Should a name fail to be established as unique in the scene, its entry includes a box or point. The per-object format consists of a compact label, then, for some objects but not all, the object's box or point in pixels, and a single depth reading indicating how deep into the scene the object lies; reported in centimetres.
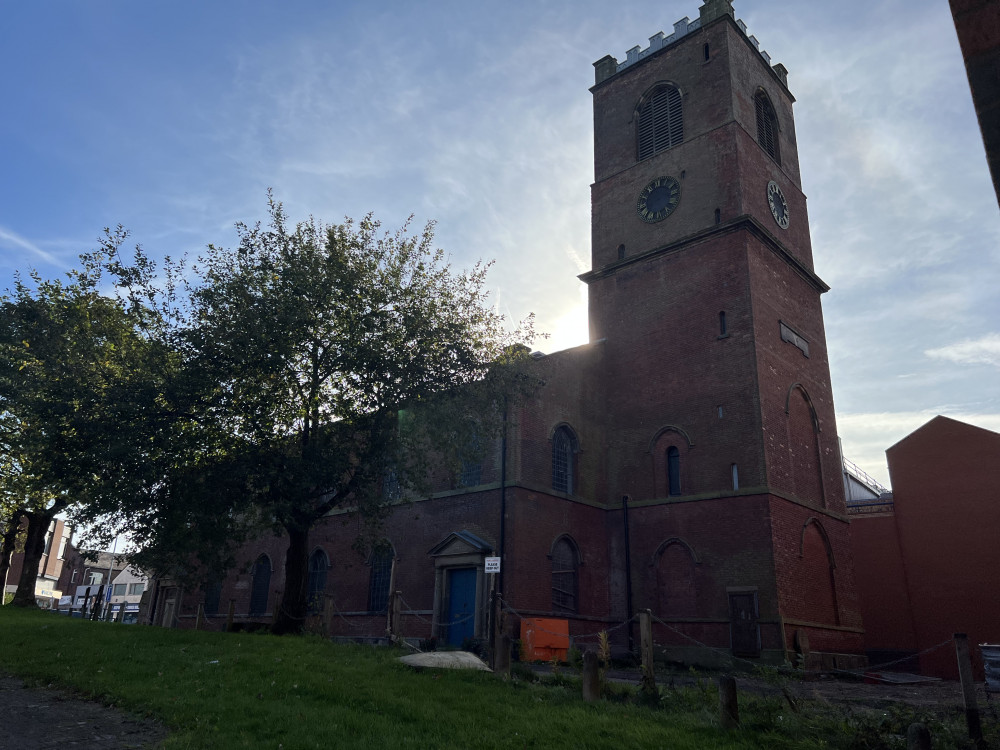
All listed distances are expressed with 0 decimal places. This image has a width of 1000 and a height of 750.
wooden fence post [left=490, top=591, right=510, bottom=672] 1262
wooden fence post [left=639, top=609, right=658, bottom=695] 1102
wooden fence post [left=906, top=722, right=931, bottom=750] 720
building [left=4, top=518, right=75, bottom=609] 7412
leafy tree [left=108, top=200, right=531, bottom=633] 1722
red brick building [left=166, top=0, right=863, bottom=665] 2233
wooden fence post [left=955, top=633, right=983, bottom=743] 906
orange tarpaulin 2022
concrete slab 1266
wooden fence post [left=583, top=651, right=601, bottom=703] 1091
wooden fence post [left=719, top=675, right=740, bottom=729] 905
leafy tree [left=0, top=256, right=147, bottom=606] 1670
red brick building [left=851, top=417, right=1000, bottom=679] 2408
